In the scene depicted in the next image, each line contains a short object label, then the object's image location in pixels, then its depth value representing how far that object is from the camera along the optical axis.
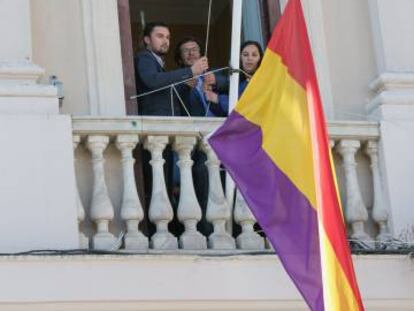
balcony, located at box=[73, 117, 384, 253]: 10.47
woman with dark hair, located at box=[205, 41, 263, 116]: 11.17
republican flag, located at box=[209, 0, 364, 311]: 9.20
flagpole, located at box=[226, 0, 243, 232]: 10.69
